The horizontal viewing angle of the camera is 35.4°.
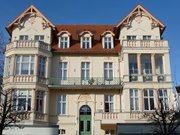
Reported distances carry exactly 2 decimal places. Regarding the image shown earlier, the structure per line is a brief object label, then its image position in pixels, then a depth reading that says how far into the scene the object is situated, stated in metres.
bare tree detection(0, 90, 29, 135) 21.45
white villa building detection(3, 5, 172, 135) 28.75
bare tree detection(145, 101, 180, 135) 23.81
